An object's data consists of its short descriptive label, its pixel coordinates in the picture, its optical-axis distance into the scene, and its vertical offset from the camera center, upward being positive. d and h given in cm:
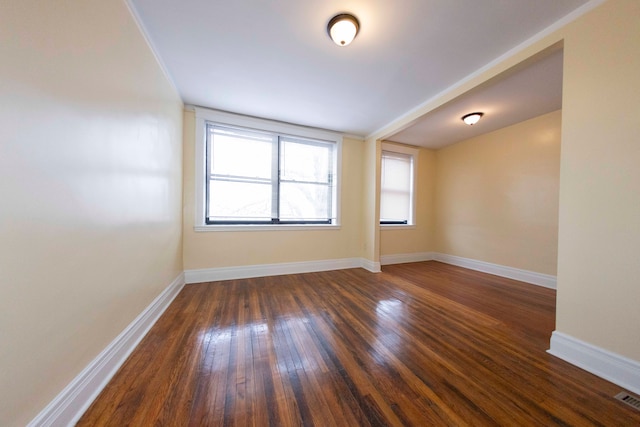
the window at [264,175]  314 +60
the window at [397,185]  442 +60
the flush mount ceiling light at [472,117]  299 +144
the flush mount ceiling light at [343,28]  156 +146
